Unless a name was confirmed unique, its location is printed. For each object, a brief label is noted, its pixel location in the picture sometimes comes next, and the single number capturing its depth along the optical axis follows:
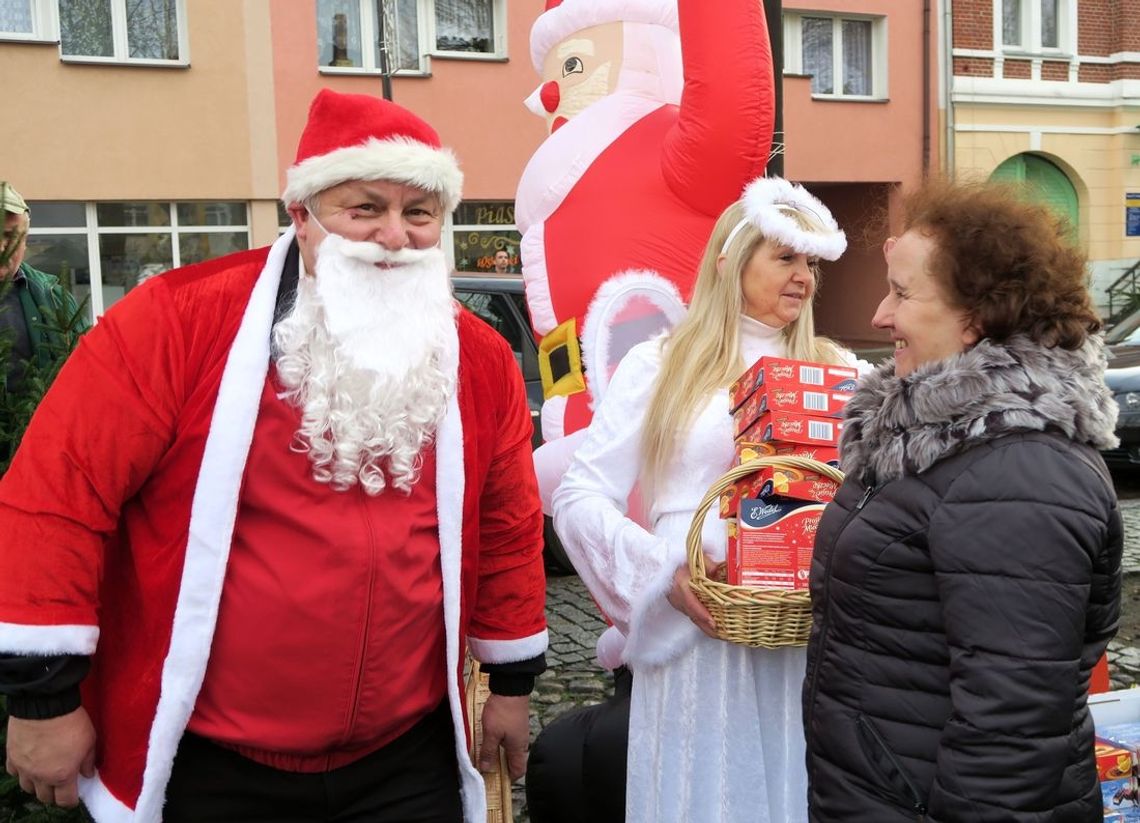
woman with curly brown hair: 1.79
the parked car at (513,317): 6.94
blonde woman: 2.85
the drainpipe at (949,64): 21.09
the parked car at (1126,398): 9.45
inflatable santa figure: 4.23
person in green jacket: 3.27
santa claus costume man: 2.24
